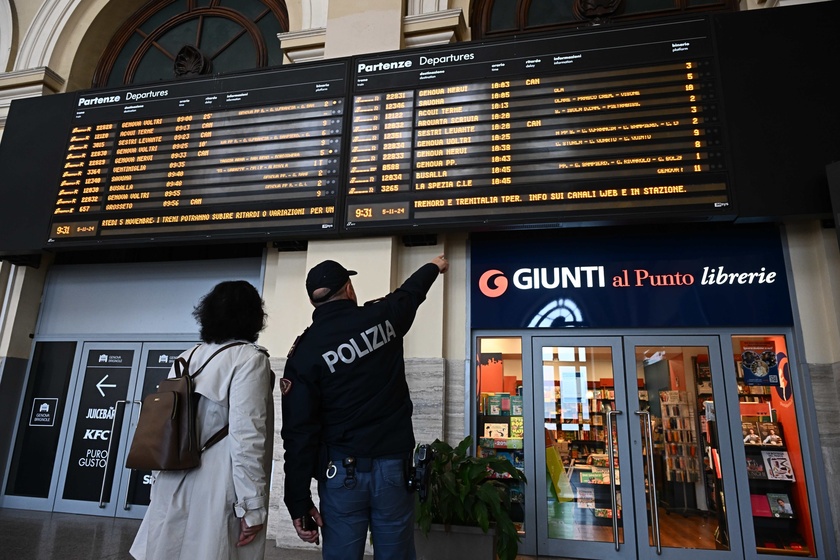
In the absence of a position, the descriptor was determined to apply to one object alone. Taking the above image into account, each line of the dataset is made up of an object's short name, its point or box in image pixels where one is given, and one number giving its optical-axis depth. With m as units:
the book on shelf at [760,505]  3.88
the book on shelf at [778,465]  3.91
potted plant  3.15
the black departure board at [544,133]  3.94
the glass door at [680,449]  3.94
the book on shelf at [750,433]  4.01
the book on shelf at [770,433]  3.99
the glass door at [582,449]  4.07
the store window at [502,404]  4.32
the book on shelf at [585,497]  4.18
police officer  1.99
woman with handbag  1.86
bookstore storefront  3.94
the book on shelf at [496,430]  4.38
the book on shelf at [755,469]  3.94
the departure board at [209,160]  4.58
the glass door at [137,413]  5.11
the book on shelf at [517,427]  4.36
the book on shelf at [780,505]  3.87
